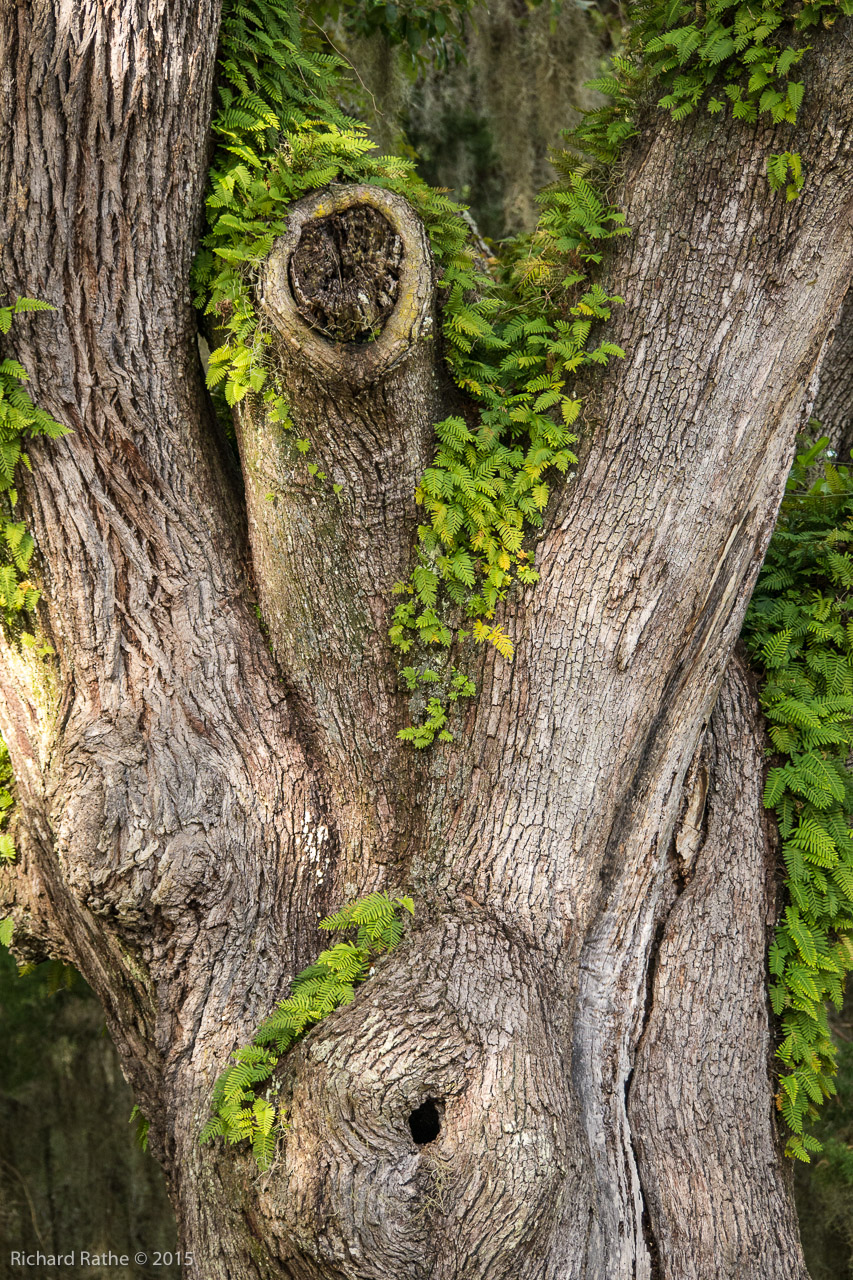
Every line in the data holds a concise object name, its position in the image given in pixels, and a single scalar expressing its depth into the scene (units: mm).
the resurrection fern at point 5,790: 7004
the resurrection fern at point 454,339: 6055
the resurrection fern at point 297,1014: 5555
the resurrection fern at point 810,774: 7117
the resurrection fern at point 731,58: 5797
